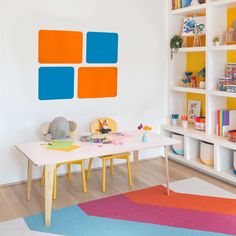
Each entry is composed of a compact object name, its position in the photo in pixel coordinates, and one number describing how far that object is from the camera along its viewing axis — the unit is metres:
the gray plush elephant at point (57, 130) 3.48
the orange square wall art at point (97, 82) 4.17
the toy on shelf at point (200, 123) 4.37
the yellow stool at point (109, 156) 3.62
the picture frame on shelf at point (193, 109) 4.71
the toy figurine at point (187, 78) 4.71
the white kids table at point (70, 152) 2.79
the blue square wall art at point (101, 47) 4.17
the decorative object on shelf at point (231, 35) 4.02
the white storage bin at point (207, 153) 4.16
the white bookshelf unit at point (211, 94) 4.00
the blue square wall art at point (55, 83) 3.93
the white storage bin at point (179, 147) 4.61
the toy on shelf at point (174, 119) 4.79
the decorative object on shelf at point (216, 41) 4.07
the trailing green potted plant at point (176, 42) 4.64
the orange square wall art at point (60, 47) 3.88
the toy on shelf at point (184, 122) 4.60
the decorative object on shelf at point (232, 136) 3.86
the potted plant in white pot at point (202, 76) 4.39
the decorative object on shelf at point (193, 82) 4.60
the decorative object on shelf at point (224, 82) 4.03
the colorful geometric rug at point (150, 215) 2.81
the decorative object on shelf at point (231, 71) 4.05
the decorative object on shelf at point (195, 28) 4.41
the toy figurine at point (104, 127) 3.85
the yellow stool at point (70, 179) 3.43
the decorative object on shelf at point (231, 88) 3.89
